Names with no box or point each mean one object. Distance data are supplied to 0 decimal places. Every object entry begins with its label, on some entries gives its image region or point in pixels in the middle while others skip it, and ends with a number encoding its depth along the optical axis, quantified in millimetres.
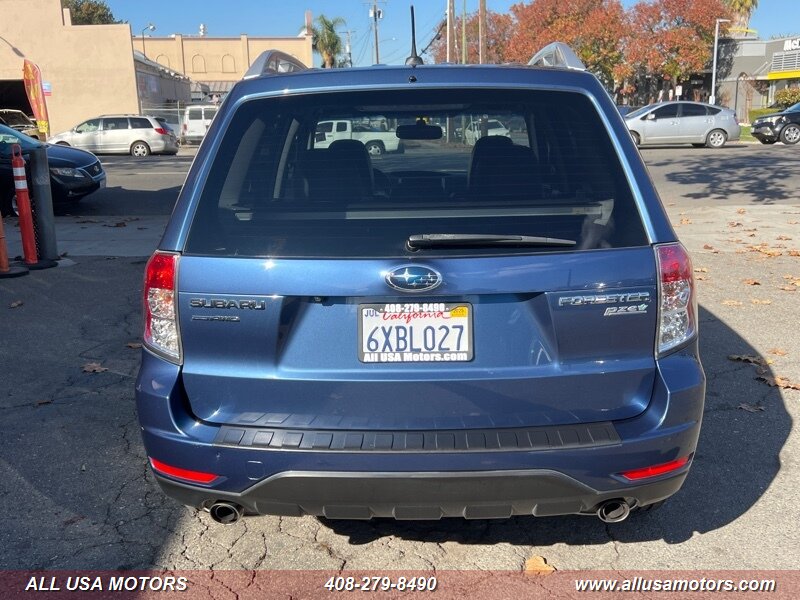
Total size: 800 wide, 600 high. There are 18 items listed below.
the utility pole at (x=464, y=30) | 35406
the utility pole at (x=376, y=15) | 65738
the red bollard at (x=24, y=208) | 7930
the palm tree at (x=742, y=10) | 67625
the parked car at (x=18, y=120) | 33188
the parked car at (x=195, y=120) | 34250
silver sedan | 25781
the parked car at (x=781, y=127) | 27641
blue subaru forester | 2496
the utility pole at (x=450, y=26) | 35812
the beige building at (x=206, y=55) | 61344
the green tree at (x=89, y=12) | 68125
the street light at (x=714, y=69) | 46375
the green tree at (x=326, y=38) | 64062
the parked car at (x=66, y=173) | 12433
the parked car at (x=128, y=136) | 28500
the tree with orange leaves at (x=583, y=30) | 49156
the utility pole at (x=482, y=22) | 36938
